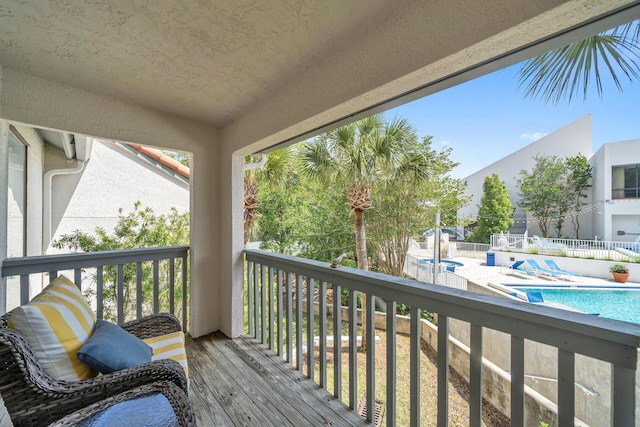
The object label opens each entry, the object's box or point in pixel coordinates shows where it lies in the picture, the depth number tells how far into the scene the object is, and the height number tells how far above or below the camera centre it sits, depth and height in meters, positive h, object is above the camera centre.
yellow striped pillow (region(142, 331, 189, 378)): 1.58 -0.88
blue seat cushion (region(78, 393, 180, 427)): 0.93 -0.76
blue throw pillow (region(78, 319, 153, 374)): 1.17 -0.67
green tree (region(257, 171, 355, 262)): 8.54 -0.35
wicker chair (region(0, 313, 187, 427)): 0.95 -0.72
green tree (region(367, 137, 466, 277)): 5.30 +0.29
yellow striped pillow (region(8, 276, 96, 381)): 1.08 -0.53
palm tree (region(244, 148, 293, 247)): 6.08 +0.91
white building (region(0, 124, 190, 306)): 3.23 +0.52
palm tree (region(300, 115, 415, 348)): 5.20 +1.25
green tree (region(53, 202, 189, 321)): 4.07 -0.50
